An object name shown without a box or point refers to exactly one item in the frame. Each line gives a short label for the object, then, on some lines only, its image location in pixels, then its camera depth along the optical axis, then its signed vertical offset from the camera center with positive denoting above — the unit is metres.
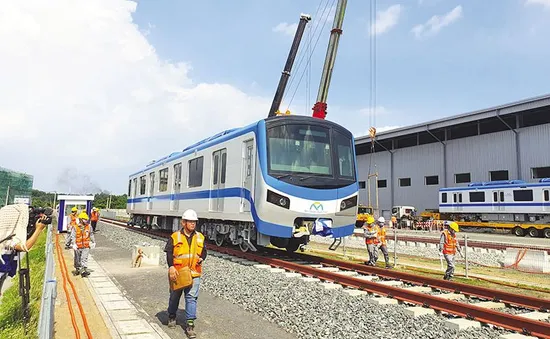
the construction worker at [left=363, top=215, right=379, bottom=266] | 11.84 -0.50
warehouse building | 30.09 +5.86
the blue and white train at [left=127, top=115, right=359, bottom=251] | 9.95 +0.94
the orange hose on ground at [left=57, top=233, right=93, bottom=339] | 5.39 -1.46
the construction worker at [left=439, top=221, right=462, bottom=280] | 10.09 -0.56
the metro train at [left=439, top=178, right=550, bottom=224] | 26.73 +1.51
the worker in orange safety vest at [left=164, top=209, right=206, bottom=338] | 5.42 -0.50
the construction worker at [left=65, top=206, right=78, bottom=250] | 10.44 -0.22
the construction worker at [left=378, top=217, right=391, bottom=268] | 11.66 -0.49
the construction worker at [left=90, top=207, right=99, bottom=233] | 22.79 -0.11
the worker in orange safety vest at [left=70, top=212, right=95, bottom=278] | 9.66 -0.68
